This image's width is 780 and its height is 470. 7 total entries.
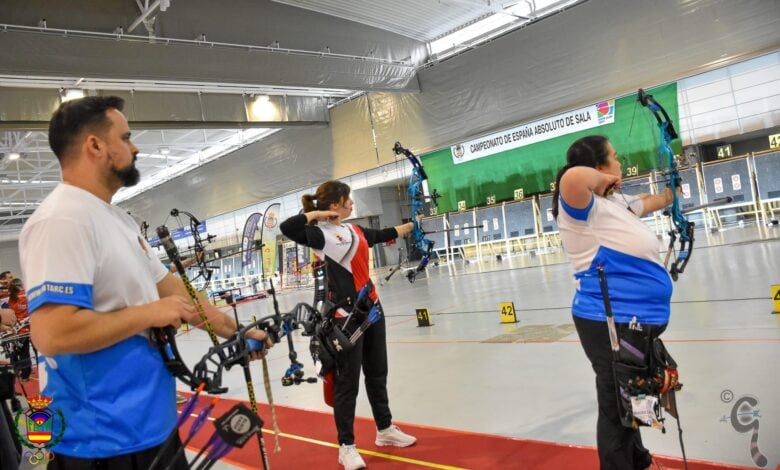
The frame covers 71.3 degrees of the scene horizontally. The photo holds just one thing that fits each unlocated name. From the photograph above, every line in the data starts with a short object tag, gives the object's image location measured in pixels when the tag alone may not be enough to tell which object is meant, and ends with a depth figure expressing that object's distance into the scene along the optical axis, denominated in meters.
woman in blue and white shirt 1.62
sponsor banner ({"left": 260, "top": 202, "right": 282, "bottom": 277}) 12.66
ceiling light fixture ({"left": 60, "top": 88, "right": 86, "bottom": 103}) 9.84
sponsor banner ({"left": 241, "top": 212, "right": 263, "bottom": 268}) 13.29
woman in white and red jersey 2.46
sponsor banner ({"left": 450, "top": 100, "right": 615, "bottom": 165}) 11.03
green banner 10.59
